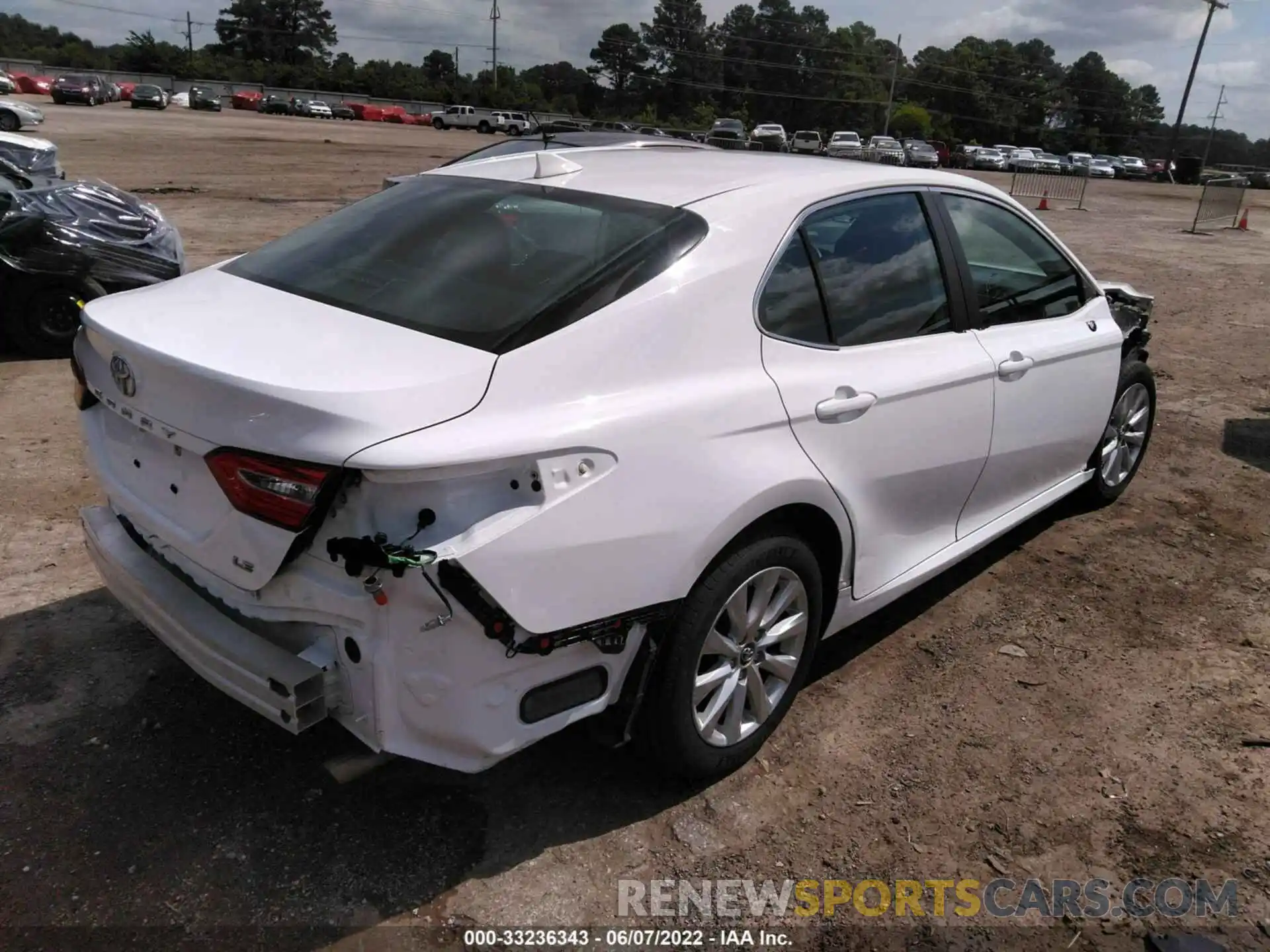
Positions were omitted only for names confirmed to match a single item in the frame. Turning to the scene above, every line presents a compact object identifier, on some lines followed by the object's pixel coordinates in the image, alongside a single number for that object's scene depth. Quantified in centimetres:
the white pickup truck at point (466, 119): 6131
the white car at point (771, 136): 4632
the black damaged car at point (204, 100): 5756
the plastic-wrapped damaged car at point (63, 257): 685
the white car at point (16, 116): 2861
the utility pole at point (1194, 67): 5944
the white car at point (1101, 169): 5101
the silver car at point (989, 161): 5019
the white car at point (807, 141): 4588
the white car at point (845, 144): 4291
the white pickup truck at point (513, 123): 5731
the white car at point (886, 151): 3462
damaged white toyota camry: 206
